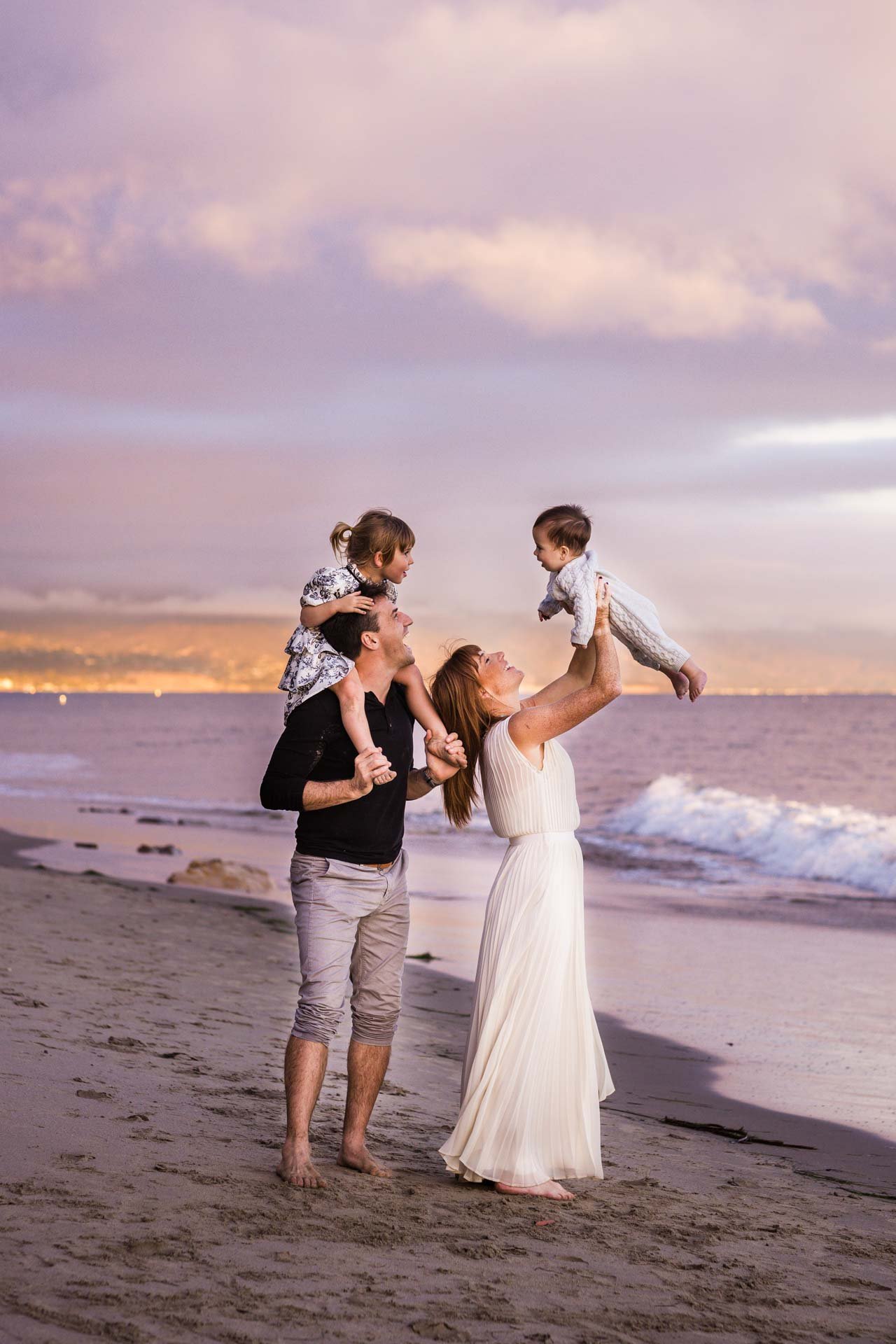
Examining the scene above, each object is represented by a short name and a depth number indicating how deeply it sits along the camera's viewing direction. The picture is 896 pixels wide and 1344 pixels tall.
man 4.28
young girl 4.40
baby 4.54
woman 4.33
